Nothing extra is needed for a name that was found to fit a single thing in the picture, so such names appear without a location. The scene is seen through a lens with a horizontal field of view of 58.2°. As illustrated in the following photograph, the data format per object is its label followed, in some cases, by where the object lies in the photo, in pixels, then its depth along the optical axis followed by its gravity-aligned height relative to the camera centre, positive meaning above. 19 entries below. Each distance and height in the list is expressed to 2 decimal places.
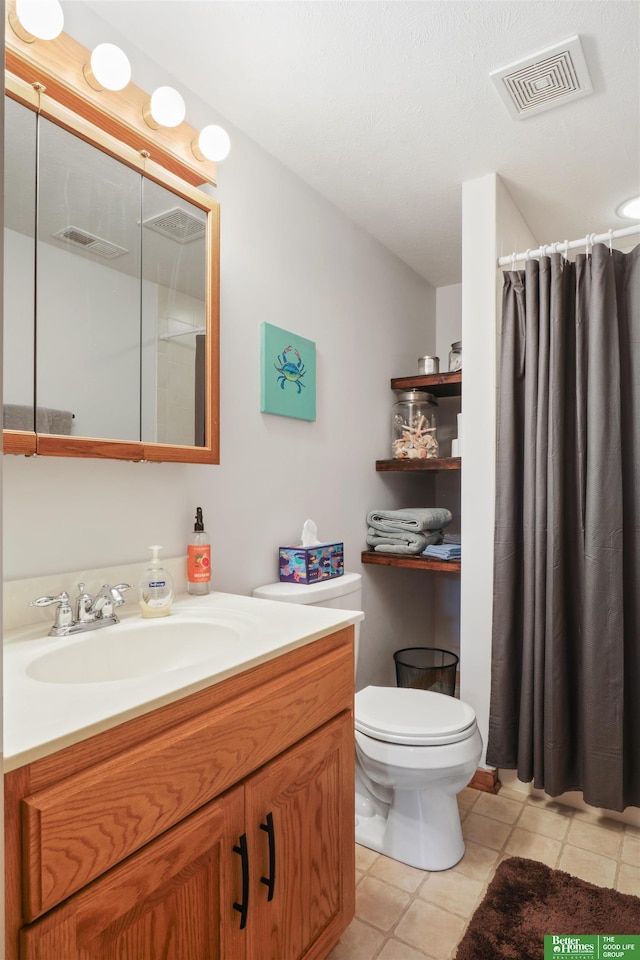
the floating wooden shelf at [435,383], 2.55 +0.48
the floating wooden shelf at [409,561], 2.36 -0.31
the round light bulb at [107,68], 1.30 +0.96
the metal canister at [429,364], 2.77 +0.60
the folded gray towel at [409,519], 2.50 -0.14
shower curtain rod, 1.91 +0.85
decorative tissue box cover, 1.97 -0.27
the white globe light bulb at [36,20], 1.18 +0.97
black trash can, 2.66 -0.87
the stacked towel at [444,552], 2.40 -0.27
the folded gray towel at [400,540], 2.46 -0.23
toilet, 1.64 -0.80
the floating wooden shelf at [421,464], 2.43 +0.10
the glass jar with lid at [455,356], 2.60 +0.60
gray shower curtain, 1.87 -0.15
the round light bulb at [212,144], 1.60 +0.96
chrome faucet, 1.23 -0.28
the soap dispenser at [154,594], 1.37 -0.26
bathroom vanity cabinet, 0.74 -0.54
